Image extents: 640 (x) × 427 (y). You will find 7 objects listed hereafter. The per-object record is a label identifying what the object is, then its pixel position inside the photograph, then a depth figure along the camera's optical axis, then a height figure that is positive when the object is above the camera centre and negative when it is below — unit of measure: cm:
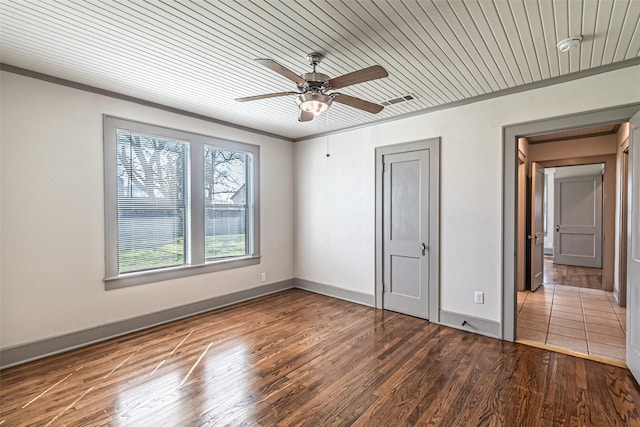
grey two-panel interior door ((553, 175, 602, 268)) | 697 -27
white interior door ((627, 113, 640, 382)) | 247 -40
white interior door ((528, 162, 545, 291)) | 534 -35
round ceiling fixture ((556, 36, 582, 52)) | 225 +127
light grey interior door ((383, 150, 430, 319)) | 395 -32
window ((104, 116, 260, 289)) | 346 +9
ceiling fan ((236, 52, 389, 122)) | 211 +96
